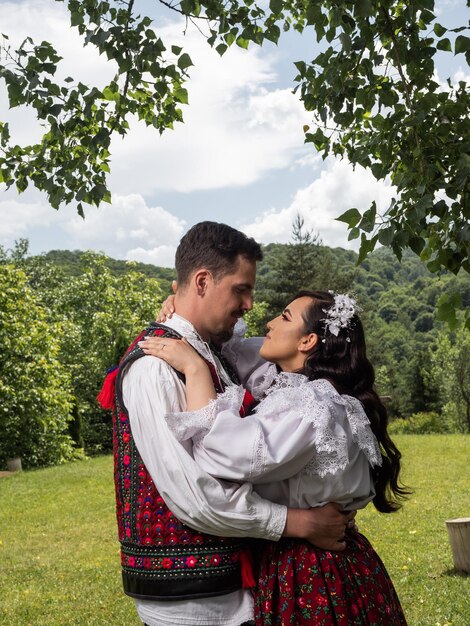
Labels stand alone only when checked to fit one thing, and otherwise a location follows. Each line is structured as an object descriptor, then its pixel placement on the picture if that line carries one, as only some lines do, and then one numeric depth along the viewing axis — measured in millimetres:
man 2348
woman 2357
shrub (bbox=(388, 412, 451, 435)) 32209
